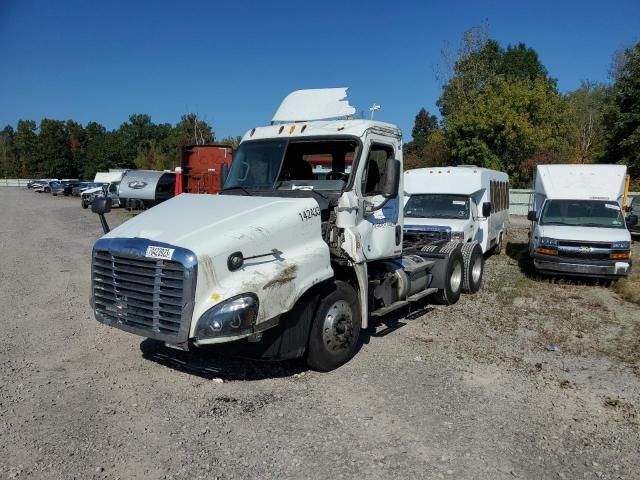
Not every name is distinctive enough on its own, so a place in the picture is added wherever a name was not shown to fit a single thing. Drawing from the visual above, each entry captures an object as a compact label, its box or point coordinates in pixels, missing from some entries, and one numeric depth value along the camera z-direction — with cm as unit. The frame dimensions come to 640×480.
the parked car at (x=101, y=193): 3520
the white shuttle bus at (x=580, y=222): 1018
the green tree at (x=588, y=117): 4309
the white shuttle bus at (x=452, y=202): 1098
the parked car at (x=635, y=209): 1900
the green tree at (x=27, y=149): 9381
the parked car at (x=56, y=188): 5674
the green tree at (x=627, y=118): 2891
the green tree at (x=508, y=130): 3088
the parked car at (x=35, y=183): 6615
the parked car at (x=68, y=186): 5566
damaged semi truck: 439
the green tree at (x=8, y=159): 9831
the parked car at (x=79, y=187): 5282
